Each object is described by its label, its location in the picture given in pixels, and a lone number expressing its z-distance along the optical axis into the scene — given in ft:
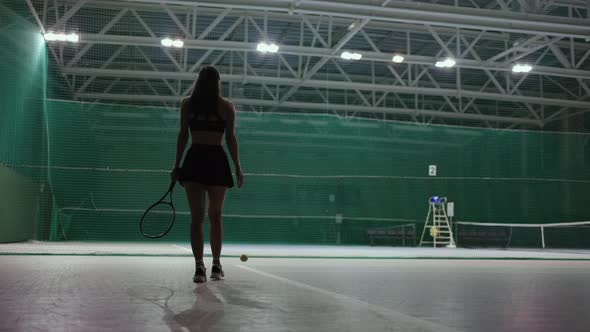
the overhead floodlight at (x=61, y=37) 34.92
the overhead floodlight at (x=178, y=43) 39.46
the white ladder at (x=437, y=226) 44.94
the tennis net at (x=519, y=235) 46.37
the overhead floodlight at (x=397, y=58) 44.32
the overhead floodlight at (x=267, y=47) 40.83
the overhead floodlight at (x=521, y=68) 46.62
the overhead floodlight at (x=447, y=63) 44.65
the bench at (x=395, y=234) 45.96
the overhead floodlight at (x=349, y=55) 43.65
